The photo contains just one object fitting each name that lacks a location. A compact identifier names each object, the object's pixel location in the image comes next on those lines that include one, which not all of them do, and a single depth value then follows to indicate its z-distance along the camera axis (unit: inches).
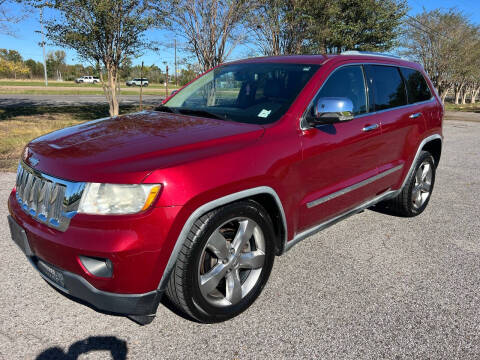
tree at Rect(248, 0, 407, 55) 509.5
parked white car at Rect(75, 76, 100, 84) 2829.7
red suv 80.4
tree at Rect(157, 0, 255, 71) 415.8
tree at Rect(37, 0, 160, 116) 391.9
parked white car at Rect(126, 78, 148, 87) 2687.7
